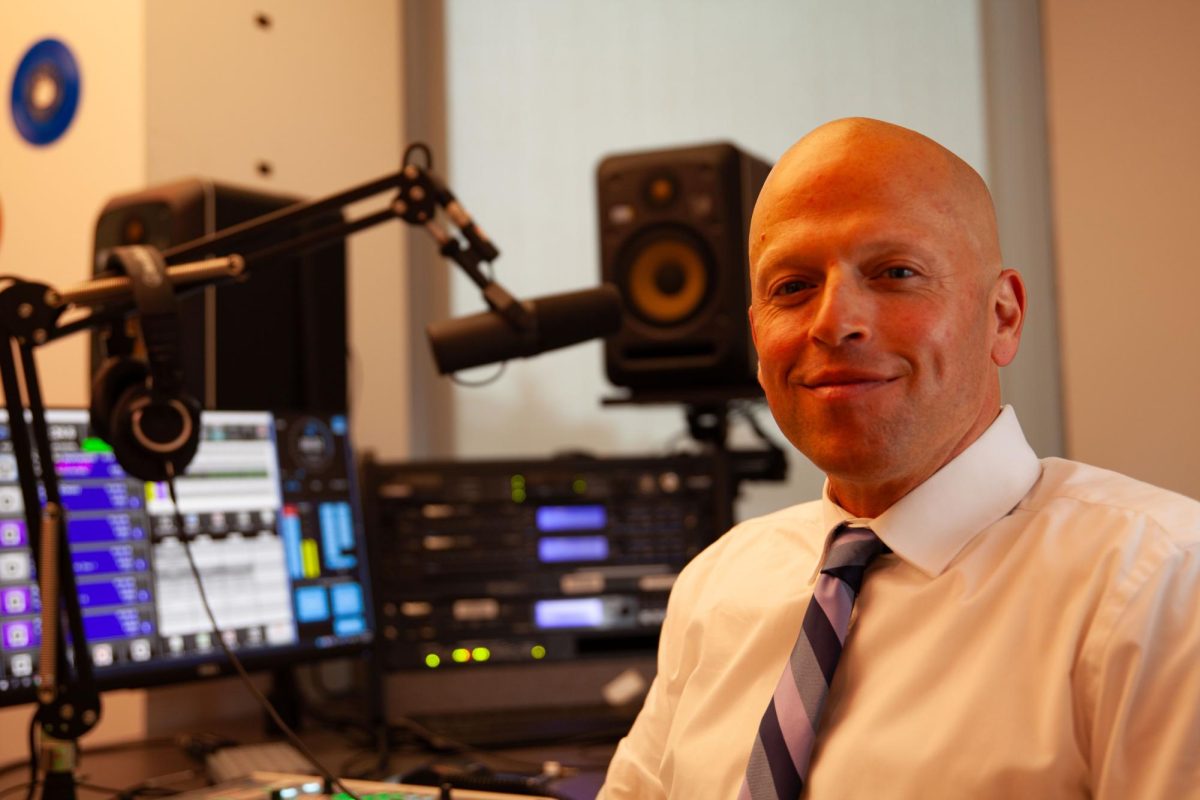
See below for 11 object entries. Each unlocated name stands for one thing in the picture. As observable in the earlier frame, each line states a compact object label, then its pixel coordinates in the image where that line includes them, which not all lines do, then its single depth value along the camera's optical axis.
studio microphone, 1.39
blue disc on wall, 2.39
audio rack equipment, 1.96
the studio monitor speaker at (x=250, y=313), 2.02
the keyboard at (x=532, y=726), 1.85
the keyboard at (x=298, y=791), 1.37
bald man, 0.87
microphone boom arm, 1.23
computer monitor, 1.65
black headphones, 1.23
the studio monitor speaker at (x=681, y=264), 2.04
